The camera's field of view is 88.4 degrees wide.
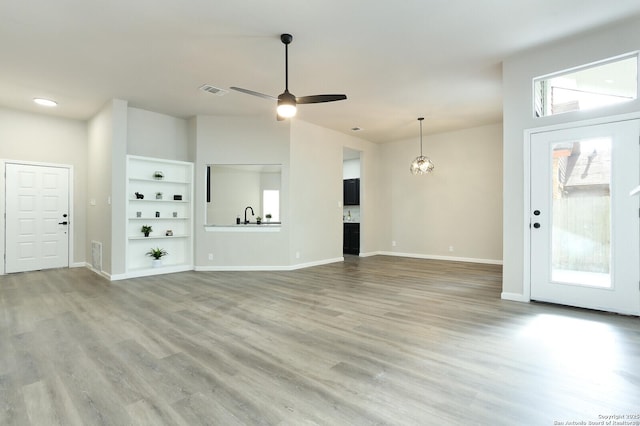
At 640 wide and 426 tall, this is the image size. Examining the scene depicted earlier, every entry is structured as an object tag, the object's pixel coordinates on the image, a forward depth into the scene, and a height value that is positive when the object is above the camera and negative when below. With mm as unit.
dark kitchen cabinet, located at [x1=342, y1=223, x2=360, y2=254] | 8617 -661
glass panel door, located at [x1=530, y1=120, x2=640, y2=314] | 3340 -35
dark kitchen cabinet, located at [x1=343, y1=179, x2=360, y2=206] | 8789 +590
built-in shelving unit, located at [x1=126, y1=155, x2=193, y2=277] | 5762 +25
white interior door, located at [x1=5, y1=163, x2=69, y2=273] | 5918 -72
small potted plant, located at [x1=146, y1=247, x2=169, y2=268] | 5844 -741
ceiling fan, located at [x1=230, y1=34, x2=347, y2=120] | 3572 +1267
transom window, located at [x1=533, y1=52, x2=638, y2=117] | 3367 +1399
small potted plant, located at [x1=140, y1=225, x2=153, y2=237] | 5805 -293
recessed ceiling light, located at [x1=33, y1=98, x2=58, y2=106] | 5359 +1854
